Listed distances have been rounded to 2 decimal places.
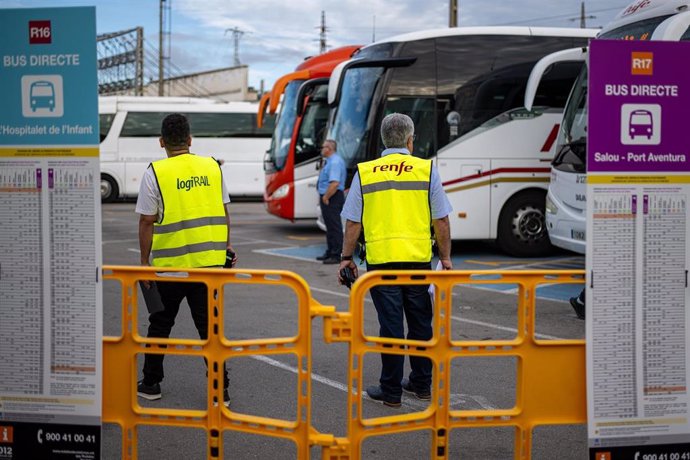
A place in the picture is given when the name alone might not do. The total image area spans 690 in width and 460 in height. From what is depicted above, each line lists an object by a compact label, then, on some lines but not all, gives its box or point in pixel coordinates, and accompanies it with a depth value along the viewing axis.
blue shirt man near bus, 12.51
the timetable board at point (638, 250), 3.77
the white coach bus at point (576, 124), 9.20
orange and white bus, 16.20
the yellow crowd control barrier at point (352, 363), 4.08
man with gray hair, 5.53
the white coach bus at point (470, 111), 12.97
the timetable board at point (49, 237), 3.76
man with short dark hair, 5.41
